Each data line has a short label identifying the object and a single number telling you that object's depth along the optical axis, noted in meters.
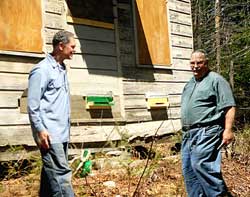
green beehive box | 8.27
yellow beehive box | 9.62
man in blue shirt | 4.33
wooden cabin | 7.16
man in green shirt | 5.25
